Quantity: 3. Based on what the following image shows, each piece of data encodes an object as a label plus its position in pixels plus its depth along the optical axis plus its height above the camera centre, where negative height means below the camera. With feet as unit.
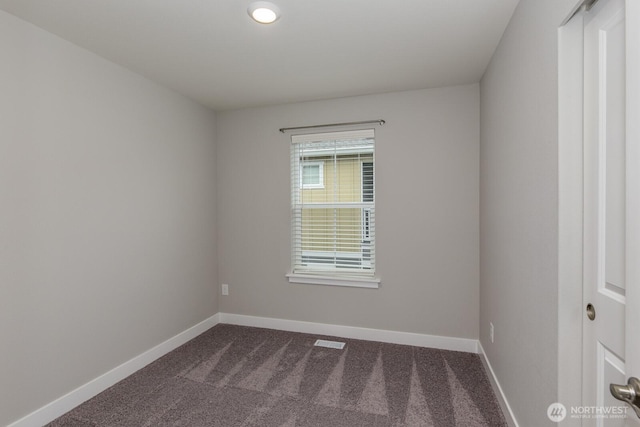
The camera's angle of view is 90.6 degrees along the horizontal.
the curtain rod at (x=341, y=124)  10.23 +2.82
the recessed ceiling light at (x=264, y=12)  5.74 +3.68
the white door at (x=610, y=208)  2.84 -0.01
